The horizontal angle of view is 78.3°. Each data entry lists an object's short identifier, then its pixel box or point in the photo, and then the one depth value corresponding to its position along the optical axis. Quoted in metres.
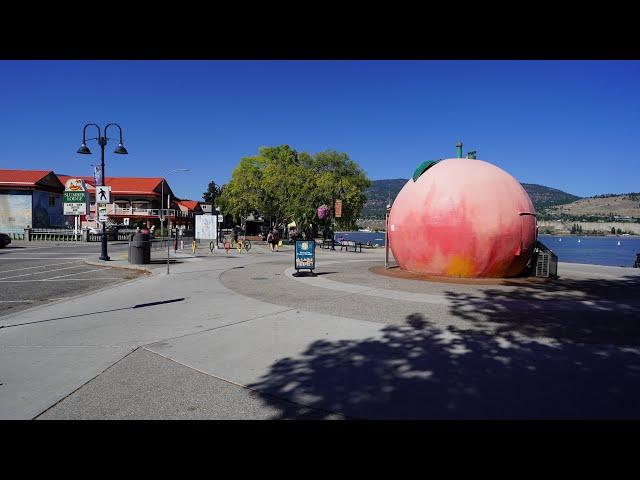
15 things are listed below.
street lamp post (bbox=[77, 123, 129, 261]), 20.29
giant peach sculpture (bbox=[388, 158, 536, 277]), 13.32
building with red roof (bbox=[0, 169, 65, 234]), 47.62
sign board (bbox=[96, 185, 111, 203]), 18.88
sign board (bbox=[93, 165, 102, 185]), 20.52
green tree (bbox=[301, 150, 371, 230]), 45.69
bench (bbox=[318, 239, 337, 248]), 39.50
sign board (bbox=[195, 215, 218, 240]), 26.77
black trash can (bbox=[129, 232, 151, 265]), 19.28
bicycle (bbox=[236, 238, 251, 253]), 28.80
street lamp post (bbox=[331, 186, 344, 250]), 44.53
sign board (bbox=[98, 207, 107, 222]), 19.27
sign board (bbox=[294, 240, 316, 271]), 14.76
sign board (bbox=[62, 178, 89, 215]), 22.73
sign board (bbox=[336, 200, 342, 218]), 36.45
